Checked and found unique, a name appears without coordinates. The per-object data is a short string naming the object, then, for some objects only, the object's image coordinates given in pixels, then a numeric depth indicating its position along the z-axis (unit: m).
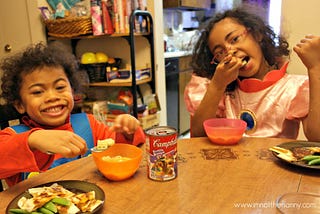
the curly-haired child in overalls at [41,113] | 0.87
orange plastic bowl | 0.81
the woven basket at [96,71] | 2.63
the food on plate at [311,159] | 0.83
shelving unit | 2.41
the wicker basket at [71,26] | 2.45
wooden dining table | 0.69
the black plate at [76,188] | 0.69
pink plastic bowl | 1.04
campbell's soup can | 0.77
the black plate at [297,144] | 0.98
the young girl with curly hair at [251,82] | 1.24
